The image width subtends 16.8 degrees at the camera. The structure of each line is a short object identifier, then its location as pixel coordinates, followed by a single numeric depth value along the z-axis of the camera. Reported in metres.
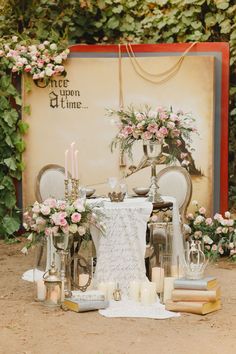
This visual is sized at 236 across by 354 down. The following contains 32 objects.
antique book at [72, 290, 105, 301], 5.46
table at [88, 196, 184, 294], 5.77
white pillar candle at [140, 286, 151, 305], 5.53
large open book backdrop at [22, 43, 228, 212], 7.73
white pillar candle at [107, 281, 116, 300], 5.66
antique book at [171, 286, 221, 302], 5.34
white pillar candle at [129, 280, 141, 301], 5.63
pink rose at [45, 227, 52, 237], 5.55
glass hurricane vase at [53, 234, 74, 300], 5.64
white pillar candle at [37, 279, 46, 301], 5.62
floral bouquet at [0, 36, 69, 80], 7.84
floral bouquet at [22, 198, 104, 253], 5.55
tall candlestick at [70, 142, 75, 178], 5.66
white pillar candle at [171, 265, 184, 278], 6.00
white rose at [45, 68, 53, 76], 7.80
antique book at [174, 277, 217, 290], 5.39
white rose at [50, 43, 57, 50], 7.86
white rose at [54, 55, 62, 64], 7.84
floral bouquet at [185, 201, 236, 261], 7.12
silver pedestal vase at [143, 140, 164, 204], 6.07
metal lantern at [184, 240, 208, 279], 5.53
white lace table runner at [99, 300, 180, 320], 5.29
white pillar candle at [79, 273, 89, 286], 5.73
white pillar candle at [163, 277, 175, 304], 5.64
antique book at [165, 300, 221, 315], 5.30
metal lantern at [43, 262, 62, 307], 5.50
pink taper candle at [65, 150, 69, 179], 5.67
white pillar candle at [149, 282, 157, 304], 5.56
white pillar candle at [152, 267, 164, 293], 5.82
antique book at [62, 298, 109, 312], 5.38
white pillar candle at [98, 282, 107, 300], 5.64
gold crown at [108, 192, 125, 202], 5.95
